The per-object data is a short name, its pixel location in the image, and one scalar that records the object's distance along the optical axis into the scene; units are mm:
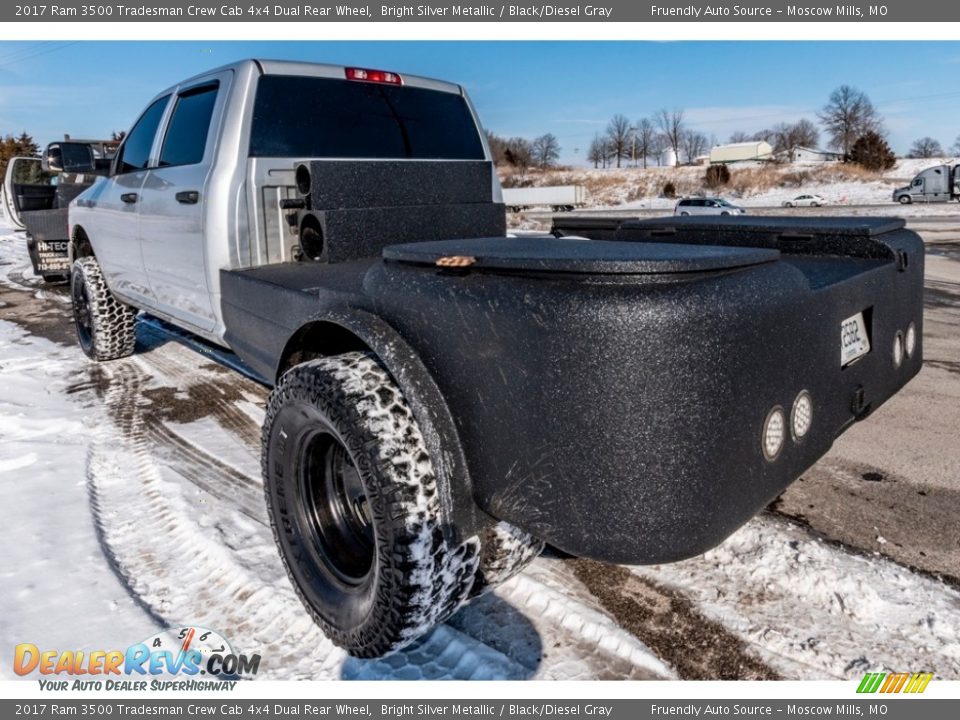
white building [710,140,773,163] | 84812
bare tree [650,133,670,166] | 101125
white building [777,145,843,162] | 83312
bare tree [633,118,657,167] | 99188
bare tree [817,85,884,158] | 80625
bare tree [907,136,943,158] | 88312
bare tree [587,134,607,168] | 101969
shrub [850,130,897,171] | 60312
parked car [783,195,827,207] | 48719
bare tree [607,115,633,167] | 100375
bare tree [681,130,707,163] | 102750
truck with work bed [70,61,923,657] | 1663
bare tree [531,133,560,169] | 95375
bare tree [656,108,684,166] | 100375
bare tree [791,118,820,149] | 94062
